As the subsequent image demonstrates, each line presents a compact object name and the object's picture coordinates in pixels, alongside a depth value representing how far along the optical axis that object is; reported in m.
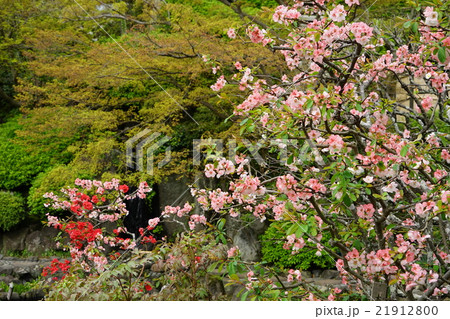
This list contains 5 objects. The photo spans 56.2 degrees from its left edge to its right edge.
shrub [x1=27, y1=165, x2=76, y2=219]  7.23
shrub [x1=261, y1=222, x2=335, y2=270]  6.71
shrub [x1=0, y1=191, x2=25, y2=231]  9.36
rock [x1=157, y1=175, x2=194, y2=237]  9.19
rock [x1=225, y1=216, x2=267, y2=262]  7.68
